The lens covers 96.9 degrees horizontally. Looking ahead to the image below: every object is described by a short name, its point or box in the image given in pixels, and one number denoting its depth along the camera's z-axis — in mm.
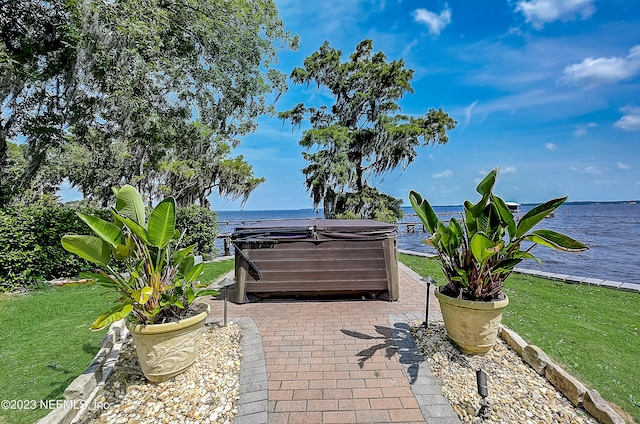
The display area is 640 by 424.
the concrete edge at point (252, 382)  2158
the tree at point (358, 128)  14445
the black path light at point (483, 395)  1971
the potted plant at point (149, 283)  2292
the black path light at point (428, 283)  3445
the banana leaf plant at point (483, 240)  2576
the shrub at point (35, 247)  5504
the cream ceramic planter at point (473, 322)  2750
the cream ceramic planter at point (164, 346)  2383
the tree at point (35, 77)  5781
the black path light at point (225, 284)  3480
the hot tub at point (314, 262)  4738
